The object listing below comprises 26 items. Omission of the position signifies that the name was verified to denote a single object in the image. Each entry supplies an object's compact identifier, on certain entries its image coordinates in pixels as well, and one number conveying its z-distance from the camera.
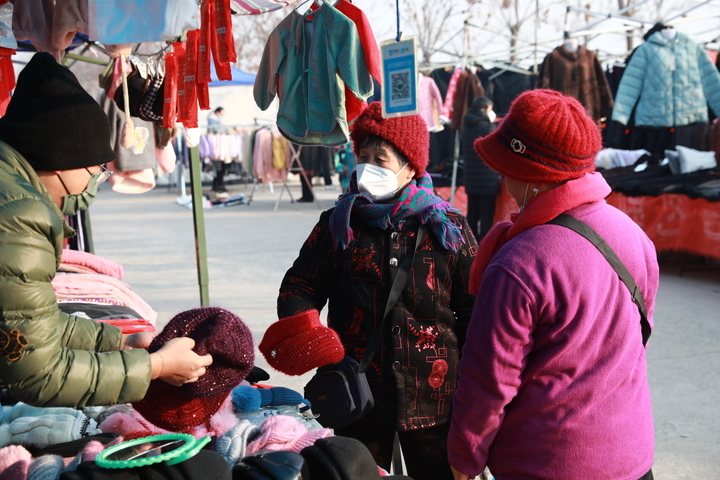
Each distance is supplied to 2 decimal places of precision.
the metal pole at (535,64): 11.10
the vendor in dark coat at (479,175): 8.13
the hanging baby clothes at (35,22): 3.09
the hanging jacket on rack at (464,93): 10.40
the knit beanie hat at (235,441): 1.52
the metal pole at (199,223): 4.48
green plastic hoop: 1.26
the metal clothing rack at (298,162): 15.32
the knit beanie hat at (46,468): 1.38
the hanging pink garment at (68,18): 2.94
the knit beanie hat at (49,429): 1.62
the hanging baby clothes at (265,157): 15.47
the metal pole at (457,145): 10.06
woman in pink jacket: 1.60
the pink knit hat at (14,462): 1.42
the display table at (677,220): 6.88
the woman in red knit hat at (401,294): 2.28
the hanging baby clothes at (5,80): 3.85
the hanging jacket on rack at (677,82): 7.85
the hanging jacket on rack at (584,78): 8.81
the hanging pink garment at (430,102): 10.51
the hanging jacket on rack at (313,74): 2.62
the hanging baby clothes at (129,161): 4.96
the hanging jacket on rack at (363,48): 2.62
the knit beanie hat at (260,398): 1.81
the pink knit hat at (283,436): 1.56
